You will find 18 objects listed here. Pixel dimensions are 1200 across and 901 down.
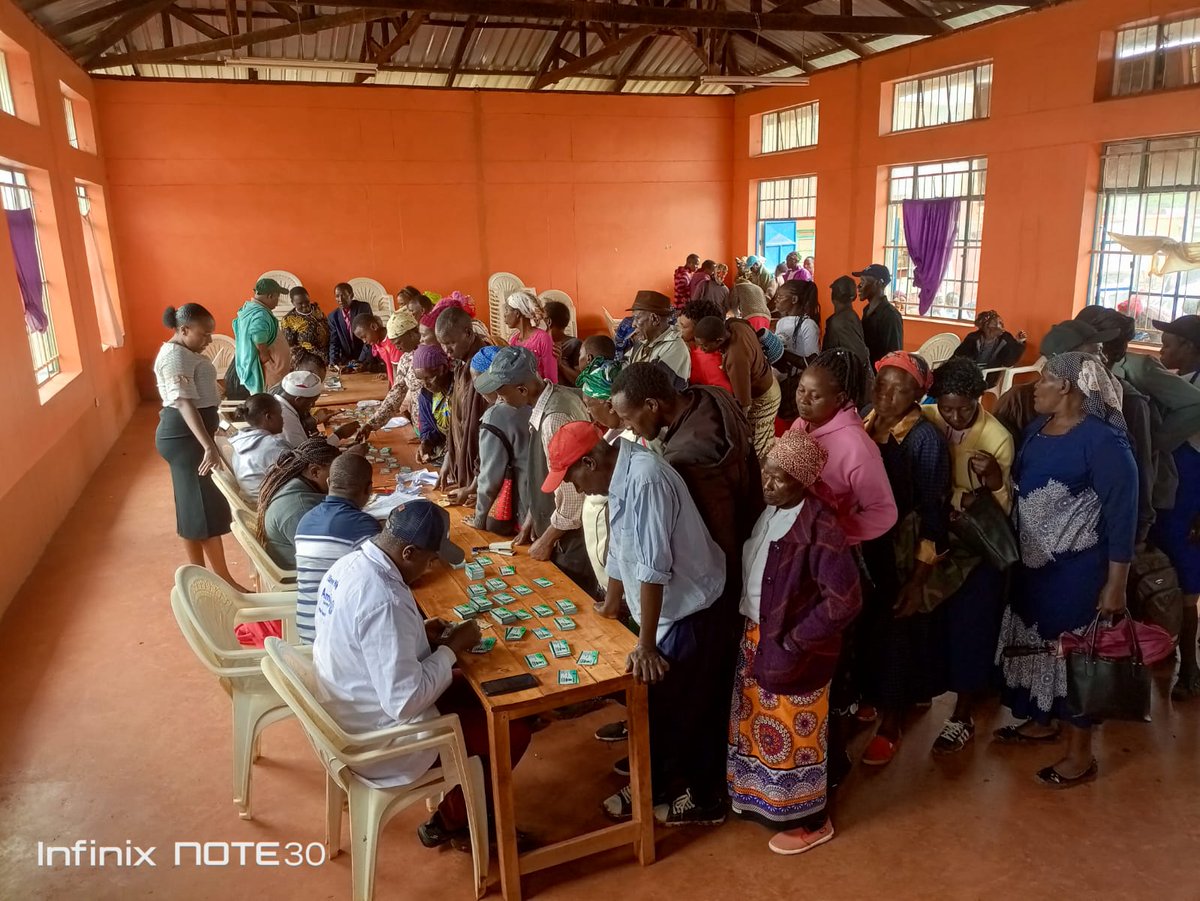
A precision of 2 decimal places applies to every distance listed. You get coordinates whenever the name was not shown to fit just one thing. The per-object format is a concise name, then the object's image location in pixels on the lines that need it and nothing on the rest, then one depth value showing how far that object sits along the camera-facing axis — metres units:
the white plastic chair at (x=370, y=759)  2.61
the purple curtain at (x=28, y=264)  6.78
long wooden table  2.69
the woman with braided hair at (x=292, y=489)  3.71
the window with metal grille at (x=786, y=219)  13.05
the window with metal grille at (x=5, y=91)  7.35
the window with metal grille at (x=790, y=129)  12.65
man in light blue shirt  2.74
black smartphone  2.67
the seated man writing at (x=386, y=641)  2.57
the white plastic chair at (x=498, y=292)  13.14
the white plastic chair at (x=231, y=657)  3.22
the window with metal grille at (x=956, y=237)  10.13
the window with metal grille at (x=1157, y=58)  7.69
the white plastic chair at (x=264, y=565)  3.85
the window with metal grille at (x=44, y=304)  6.96
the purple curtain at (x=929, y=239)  10.41
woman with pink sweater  3.04
